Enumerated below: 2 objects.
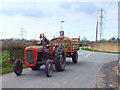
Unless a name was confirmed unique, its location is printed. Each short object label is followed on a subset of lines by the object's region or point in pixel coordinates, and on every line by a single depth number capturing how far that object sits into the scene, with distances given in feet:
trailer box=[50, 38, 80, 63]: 40.95
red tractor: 27.83
